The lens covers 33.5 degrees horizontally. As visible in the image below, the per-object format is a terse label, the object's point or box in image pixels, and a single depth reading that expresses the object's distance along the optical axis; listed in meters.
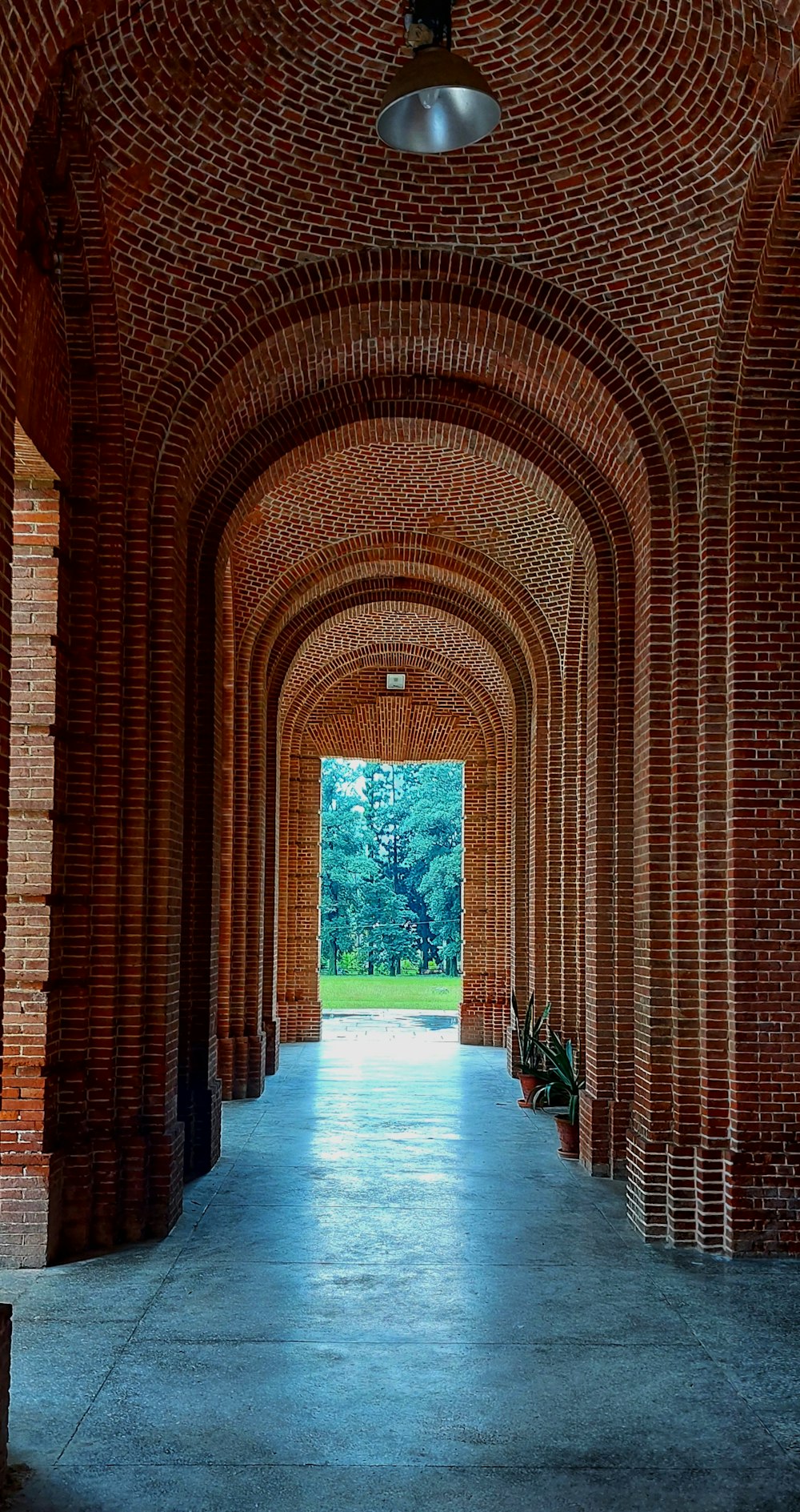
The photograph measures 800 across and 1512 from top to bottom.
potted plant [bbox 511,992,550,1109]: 13.66
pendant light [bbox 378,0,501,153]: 5.53
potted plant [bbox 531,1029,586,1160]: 10.85
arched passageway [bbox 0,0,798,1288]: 7.14
